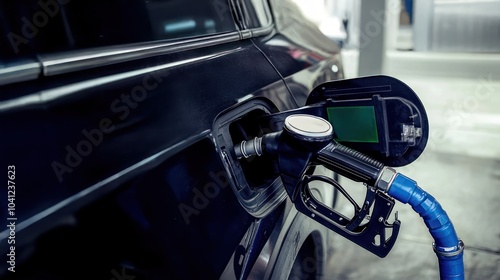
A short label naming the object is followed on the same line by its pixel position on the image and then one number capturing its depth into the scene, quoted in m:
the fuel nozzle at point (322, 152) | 1.10
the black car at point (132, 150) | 0.68
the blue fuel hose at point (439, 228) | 1.14
